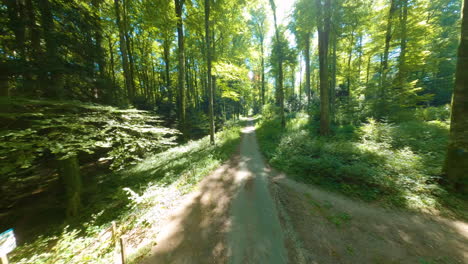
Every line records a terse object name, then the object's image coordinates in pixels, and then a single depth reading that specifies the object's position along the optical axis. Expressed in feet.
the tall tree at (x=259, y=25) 61.67
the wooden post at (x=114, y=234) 10.73
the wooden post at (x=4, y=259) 6.35
